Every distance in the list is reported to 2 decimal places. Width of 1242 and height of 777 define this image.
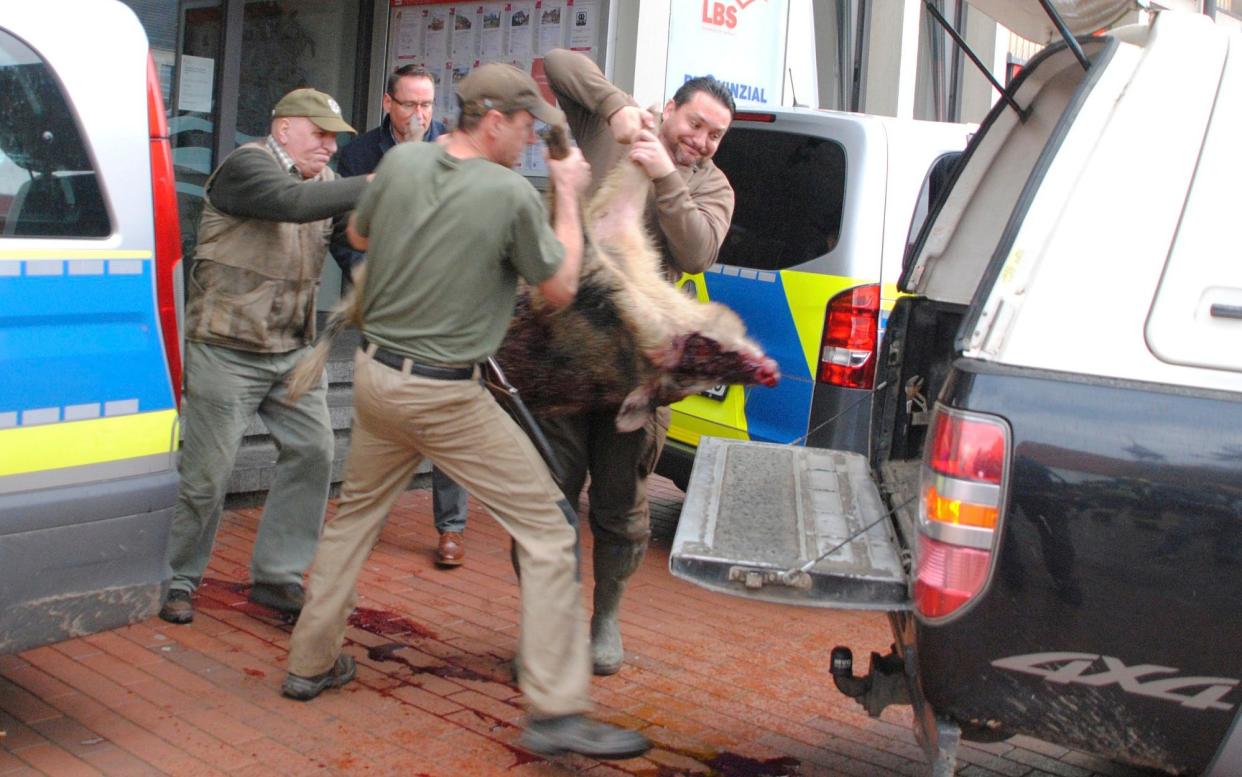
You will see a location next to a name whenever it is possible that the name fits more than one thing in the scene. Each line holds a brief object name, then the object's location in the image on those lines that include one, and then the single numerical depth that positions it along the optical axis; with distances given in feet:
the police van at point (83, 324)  11.03
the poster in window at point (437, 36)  28.96
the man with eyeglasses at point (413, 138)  19.52
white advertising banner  29.45
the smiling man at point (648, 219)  13.73
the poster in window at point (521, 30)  28.37
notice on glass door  26.55
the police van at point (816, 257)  18.47
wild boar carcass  12.85
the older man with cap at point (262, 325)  14.99
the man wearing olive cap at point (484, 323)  12.15
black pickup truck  9.14
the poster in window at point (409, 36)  29.30
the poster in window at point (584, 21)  28.50
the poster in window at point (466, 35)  28.66
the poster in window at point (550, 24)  28.50
